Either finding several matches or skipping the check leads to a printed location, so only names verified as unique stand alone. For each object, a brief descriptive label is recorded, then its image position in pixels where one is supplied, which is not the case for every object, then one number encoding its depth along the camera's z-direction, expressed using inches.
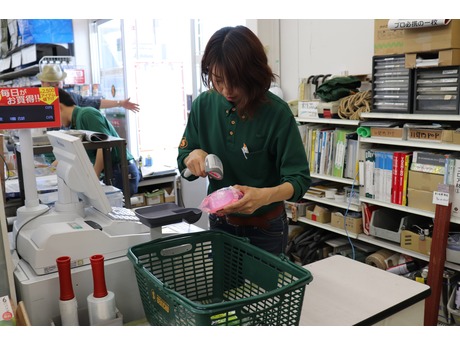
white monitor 48.4
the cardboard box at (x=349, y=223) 116.2
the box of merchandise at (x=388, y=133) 102.5
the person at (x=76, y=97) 153.6
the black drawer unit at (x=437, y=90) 92.3
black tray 51.4
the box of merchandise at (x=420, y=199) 99.5
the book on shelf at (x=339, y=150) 118.2
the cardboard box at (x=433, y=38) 89.4
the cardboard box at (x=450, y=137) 92.3
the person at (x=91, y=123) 104.9
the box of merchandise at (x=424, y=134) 95.9
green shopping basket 35.2
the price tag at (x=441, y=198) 93.0
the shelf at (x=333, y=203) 116.6
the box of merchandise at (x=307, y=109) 122.7
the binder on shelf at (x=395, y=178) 105.0
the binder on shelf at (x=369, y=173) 110.3
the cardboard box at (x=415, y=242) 101.0
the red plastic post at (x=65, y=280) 41.8
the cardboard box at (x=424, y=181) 97.7
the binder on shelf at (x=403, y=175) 103.4
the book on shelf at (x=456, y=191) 94.0
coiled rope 110.7
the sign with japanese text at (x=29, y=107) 48.1
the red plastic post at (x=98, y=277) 41.6
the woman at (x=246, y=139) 53.4
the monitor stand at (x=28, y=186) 52.0
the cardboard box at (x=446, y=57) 90.1
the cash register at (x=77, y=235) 45.3
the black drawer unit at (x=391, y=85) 100.0
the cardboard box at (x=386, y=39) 98.7
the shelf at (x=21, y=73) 204.3
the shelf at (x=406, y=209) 95.1
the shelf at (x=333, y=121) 112.5
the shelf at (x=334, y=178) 116.6
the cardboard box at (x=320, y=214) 125.9
